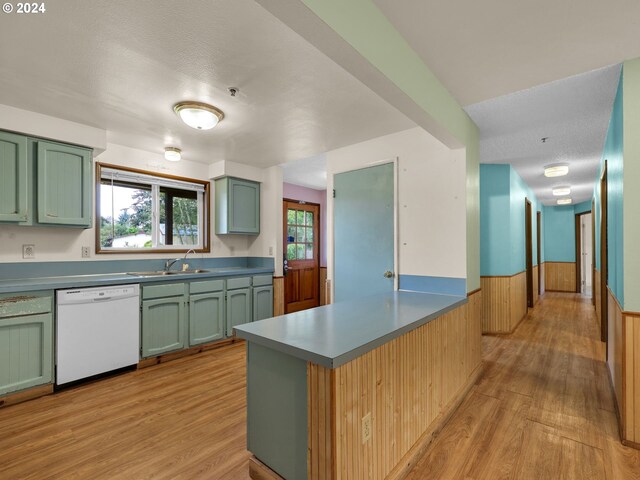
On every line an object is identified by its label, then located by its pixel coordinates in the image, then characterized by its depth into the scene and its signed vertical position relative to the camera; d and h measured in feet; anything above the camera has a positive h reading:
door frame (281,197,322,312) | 18.13 +0.77
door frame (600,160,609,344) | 10.75 -0.26
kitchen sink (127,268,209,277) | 10.91 -1.08
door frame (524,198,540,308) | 18.01 -0.25
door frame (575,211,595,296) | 25.11 -1.14
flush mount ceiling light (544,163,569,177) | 13.78 +3.19
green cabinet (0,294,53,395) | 7.55 -2.43
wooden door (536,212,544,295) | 22.35 -0.38
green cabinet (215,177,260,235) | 13.50 +1.68
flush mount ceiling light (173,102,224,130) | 7.70 +3.28
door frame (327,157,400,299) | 9.37 +0.92
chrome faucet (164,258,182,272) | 12.00 -0.78
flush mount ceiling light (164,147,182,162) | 11.07 +3.21
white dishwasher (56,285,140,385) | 8.41 -2.48
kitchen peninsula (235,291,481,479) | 4.03 -2.22
